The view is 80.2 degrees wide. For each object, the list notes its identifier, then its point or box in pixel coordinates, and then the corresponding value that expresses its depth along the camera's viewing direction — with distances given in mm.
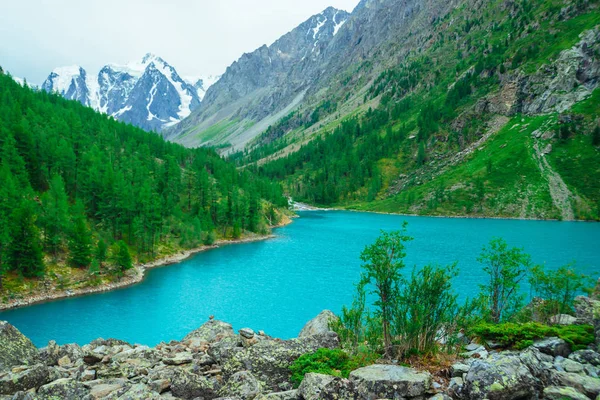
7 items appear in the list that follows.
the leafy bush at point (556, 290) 22719
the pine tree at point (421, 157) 198375
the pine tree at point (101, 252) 62531
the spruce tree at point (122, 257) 64562
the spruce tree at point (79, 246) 60688
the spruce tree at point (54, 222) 60438
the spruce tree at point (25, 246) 53625
